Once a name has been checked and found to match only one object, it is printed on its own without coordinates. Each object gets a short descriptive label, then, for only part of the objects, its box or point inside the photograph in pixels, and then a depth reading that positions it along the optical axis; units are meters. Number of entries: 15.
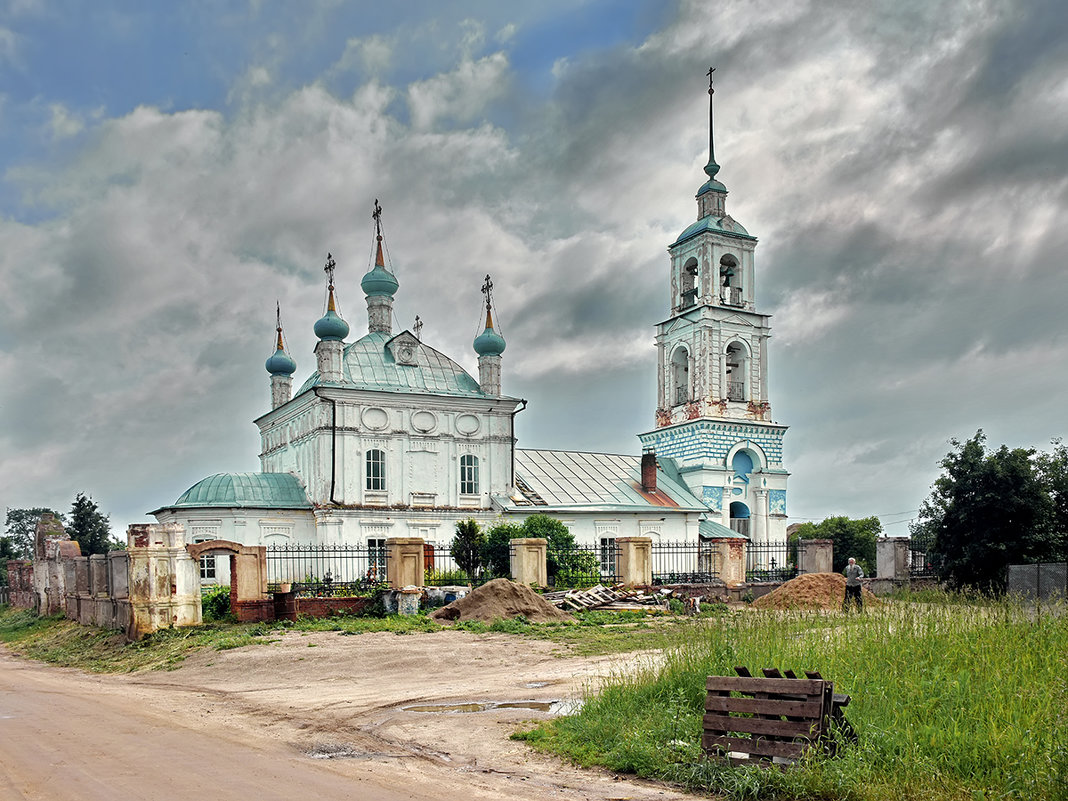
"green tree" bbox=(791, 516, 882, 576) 42.78
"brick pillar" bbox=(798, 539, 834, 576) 29.33
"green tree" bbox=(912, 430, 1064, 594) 23.56
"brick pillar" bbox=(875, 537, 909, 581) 27.86
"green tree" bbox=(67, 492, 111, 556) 48.29
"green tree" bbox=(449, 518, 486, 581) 27.31
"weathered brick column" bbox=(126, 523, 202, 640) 19.80
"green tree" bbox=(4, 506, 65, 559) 65.71
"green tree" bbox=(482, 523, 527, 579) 27.52
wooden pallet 7.44
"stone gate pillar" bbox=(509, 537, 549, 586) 25.67
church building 31.56
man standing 19.56
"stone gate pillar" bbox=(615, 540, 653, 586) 27.55
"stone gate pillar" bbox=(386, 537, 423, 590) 23.33
